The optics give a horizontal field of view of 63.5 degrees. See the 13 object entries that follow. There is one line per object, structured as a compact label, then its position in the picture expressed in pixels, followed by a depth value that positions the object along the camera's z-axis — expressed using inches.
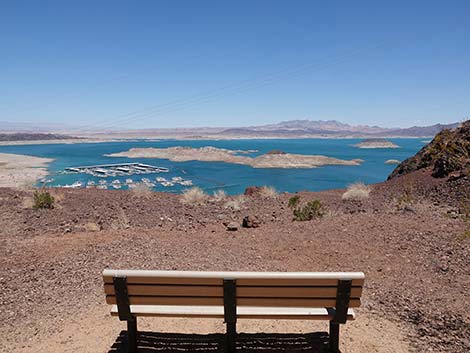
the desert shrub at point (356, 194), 687.1
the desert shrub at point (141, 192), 697.6
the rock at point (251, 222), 443.8
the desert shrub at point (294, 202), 603.5
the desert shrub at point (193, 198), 669.9
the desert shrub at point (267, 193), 745.6
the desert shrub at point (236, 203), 634.8
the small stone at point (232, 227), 428.1
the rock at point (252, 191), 786.2
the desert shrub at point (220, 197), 735.9
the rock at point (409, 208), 449.1
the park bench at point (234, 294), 140.2
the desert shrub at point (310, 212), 489.9
